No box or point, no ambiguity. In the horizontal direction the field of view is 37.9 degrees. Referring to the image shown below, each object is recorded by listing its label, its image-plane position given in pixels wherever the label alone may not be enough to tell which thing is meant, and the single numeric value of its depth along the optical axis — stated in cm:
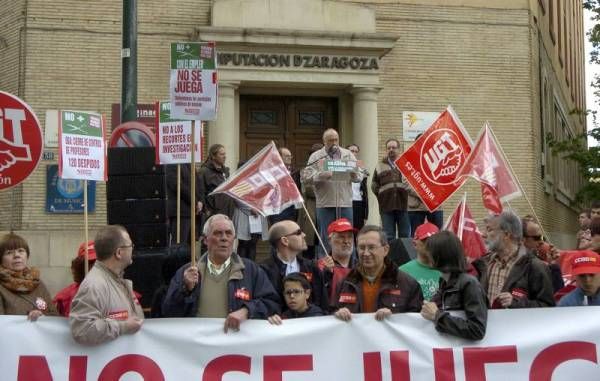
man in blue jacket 612
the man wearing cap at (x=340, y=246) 750
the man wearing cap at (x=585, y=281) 620
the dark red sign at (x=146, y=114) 1312
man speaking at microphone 1114
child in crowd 620
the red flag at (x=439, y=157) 929
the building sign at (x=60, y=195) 1568
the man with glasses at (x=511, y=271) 606
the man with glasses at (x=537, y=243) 827
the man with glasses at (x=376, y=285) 607
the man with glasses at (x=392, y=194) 1195
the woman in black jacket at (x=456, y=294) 558
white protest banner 584
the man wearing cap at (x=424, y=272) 735
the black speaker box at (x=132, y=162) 934
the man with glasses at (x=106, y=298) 554
